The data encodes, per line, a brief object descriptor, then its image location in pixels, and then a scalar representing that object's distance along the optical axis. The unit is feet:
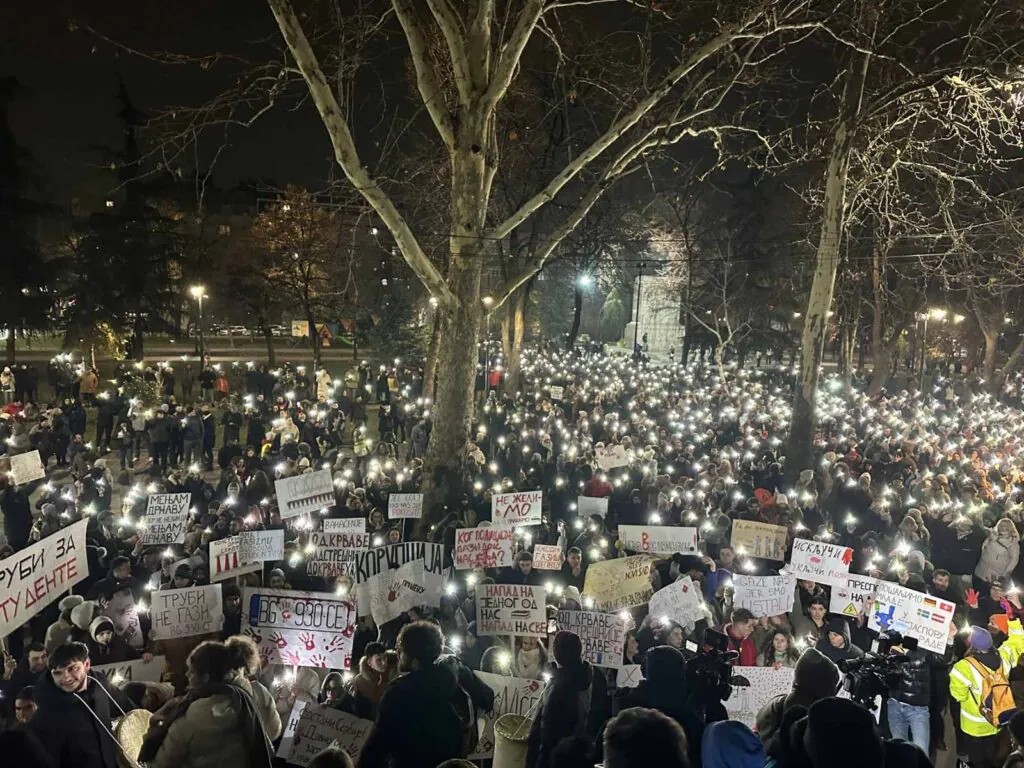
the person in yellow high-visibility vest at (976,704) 20.17
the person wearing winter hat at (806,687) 13.39
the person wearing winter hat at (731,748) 11.71
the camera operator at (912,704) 20.39
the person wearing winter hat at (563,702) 14.28
